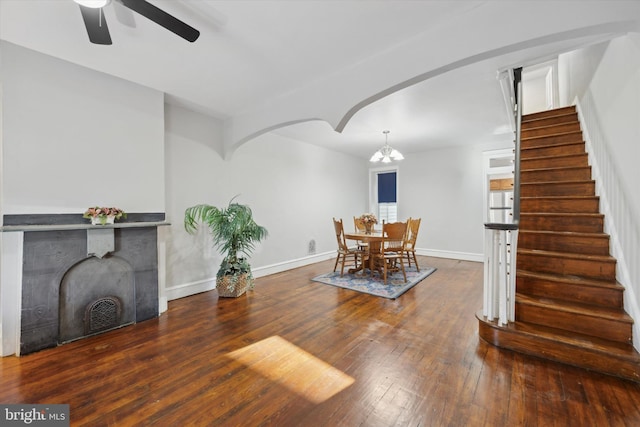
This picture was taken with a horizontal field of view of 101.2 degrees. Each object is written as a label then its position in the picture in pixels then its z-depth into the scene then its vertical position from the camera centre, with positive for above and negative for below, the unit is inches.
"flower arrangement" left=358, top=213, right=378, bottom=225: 186.1 -6.2
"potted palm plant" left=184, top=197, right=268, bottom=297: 138.6 -12.5
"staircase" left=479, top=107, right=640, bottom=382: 78.0 -24.6
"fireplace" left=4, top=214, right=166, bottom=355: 89.2 -26.7
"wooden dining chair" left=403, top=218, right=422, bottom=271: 185.5 -16.9
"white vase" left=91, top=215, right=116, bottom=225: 100.4 -3.6
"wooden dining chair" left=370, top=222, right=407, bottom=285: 161.0 -21.8
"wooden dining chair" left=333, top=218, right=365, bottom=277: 179.6 -24.2
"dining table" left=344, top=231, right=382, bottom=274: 166.9 -18.8
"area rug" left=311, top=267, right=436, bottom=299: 146.7 -45.0
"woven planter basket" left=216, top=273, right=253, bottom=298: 139.3 -40.0
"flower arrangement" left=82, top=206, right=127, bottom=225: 100.6 -1.6
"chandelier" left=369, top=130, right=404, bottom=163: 183.5 +39.3
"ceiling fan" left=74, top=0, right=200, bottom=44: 59.3 +46.3
